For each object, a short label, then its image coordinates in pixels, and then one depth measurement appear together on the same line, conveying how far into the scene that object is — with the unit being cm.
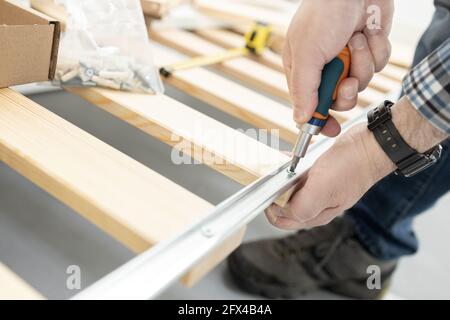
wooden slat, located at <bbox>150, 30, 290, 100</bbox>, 90
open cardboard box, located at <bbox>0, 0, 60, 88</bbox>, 52
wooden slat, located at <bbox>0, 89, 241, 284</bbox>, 42
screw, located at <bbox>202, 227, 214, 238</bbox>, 43
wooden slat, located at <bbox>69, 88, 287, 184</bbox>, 58
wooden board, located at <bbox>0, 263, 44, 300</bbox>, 34
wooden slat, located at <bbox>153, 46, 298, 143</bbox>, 74
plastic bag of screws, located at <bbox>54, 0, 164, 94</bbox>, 65
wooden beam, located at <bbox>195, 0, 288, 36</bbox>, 114
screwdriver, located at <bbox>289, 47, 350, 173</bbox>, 53
